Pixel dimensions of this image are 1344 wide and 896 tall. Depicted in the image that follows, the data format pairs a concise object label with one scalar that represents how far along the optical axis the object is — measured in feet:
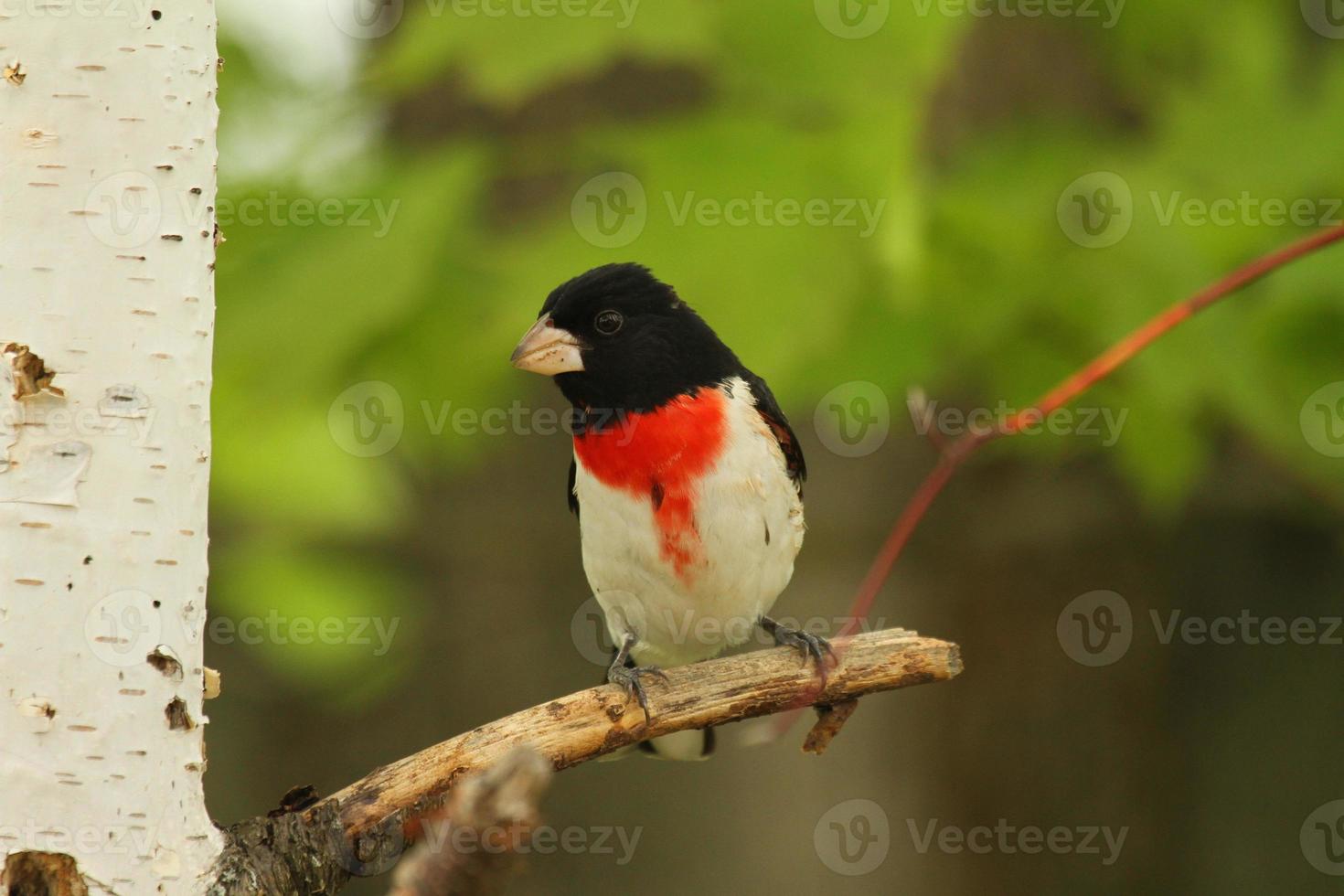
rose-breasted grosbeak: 25.68
